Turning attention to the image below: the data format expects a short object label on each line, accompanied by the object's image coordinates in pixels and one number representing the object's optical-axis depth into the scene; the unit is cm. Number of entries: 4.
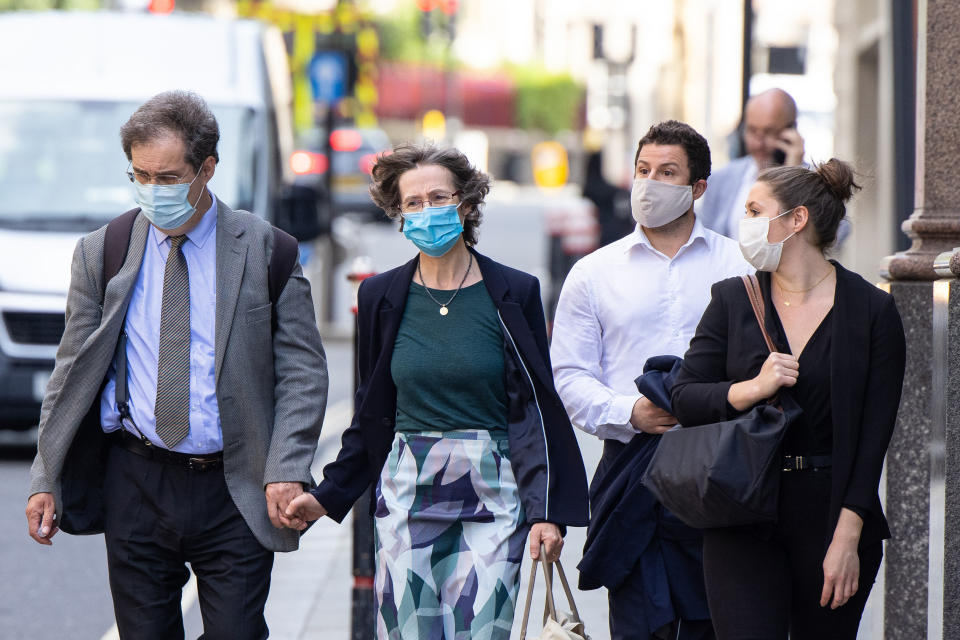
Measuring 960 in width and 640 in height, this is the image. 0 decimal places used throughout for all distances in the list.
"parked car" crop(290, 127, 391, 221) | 6128
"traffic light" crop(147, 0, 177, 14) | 3453
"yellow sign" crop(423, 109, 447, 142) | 12632
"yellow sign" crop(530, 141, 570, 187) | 15800
